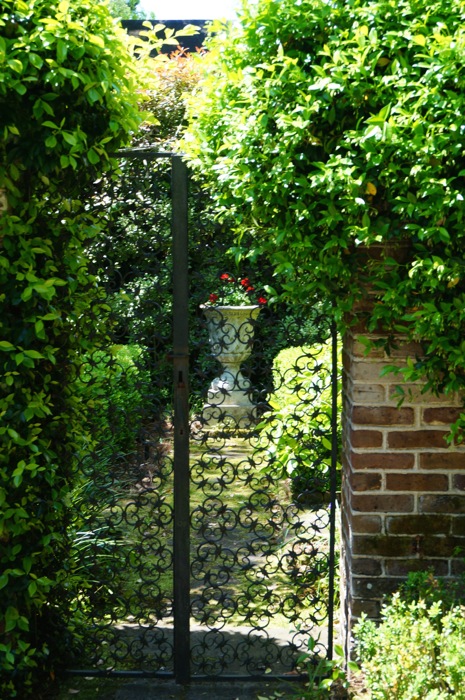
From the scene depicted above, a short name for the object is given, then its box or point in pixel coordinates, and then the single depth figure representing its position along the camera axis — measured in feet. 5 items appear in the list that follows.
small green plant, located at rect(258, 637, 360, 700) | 11.48
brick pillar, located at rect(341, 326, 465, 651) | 11.11
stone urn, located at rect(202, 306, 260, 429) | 25.95
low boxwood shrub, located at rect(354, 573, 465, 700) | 8.94
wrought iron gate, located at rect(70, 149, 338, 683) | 12.43
